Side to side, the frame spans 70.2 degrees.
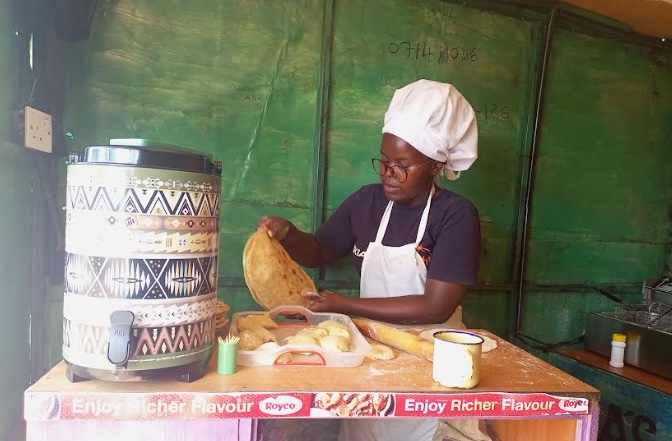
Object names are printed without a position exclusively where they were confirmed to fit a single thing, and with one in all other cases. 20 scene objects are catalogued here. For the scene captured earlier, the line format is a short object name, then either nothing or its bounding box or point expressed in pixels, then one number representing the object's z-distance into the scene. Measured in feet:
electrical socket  5.12
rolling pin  3.79
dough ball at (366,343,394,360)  3.73
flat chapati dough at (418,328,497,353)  4.16
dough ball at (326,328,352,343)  3.79
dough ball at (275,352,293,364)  3.43
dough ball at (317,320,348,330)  4.08
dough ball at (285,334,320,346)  3.61
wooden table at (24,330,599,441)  2.76
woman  5.09
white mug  3.14
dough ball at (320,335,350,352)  3.55
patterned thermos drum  2.65
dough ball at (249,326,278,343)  3.77
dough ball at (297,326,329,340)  3.80
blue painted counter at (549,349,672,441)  7.00
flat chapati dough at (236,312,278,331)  4.02
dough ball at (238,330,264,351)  3.56
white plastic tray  3.40
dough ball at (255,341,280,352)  3.45
